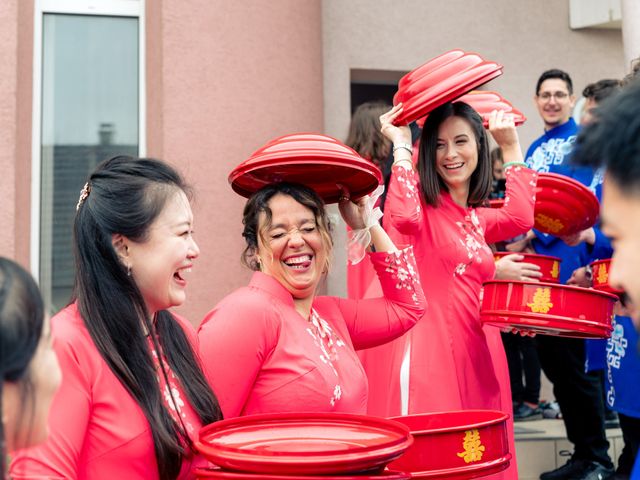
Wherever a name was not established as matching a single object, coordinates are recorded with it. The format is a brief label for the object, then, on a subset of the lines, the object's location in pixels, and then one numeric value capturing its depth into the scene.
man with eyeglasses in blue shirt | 4.44
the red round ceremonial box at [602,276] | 3.41
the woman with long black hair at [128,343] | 1.75
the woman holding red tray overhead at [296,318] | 2.20
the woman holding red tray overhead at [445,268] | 3.13
